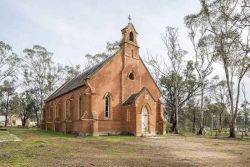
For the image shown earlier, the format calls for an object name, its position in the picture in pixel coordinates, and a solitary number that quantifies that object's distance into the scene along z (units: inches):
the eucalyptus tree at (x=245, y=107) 1536.9
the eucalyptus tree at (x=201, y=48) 1048.4
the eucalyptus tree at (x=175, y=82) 1142.3
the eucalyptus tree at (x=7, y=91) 1973.2
